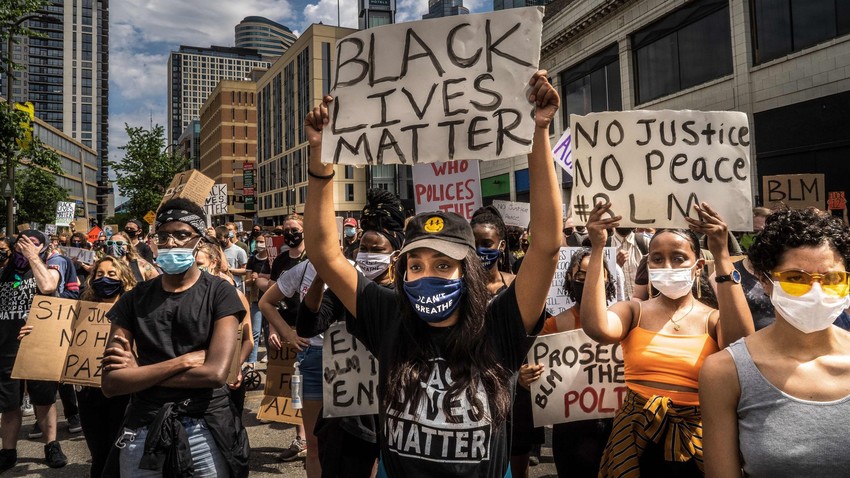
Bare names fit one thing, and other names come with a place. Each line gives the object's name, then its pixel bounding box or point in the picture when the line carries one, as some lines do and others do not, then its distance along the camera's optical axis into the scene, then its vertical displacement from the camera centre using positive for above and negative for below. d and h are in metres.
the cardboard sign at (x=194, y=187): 7.72 +1.17
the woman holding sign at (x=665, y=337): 2.67 -0.39
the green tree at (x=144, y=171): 27.31 +4.94
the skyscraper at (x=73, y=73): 135.25 +48.96
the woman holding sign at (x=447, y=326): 2.09 -0.24
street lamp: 12.07 +2.62
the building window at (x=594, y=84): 21.33 +6.99
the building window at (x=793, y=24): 12.89 +5.52
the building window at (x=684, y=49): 16.39 +6.46
